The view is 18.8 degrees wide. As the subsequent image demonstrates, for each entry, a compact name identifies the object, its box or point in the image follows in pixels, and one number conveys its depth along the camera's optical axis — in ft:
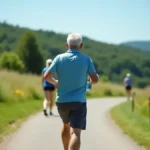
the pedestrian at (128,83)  95.71
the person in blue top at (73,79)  21.07
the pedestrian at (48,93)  49.96
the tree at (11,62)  260.21
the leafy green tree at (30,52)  309.42
